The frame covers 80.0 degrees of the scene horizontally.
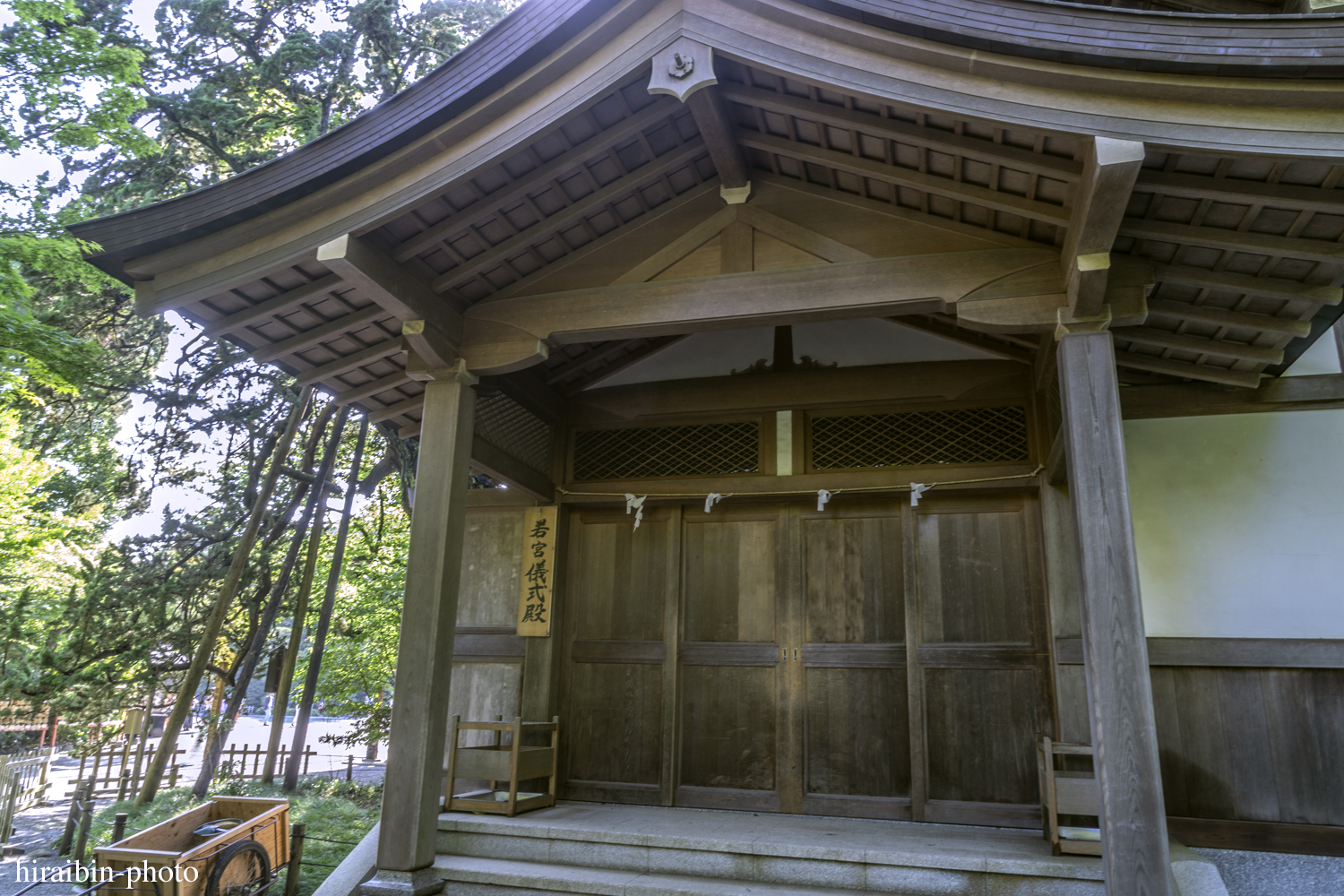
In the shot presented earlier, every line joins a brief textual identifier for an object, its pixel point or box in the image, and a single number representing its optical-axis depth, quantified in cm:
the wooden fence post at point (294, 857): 557
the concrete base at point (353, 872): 437
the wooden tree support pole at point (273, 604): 1122
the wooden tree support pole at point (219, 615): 1025
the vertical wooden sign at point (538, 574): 615
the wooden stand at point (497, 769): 512
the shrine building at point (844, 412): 340
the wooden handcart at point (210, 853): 414
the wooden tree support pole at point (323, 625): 1178
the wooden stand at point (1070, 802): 411
